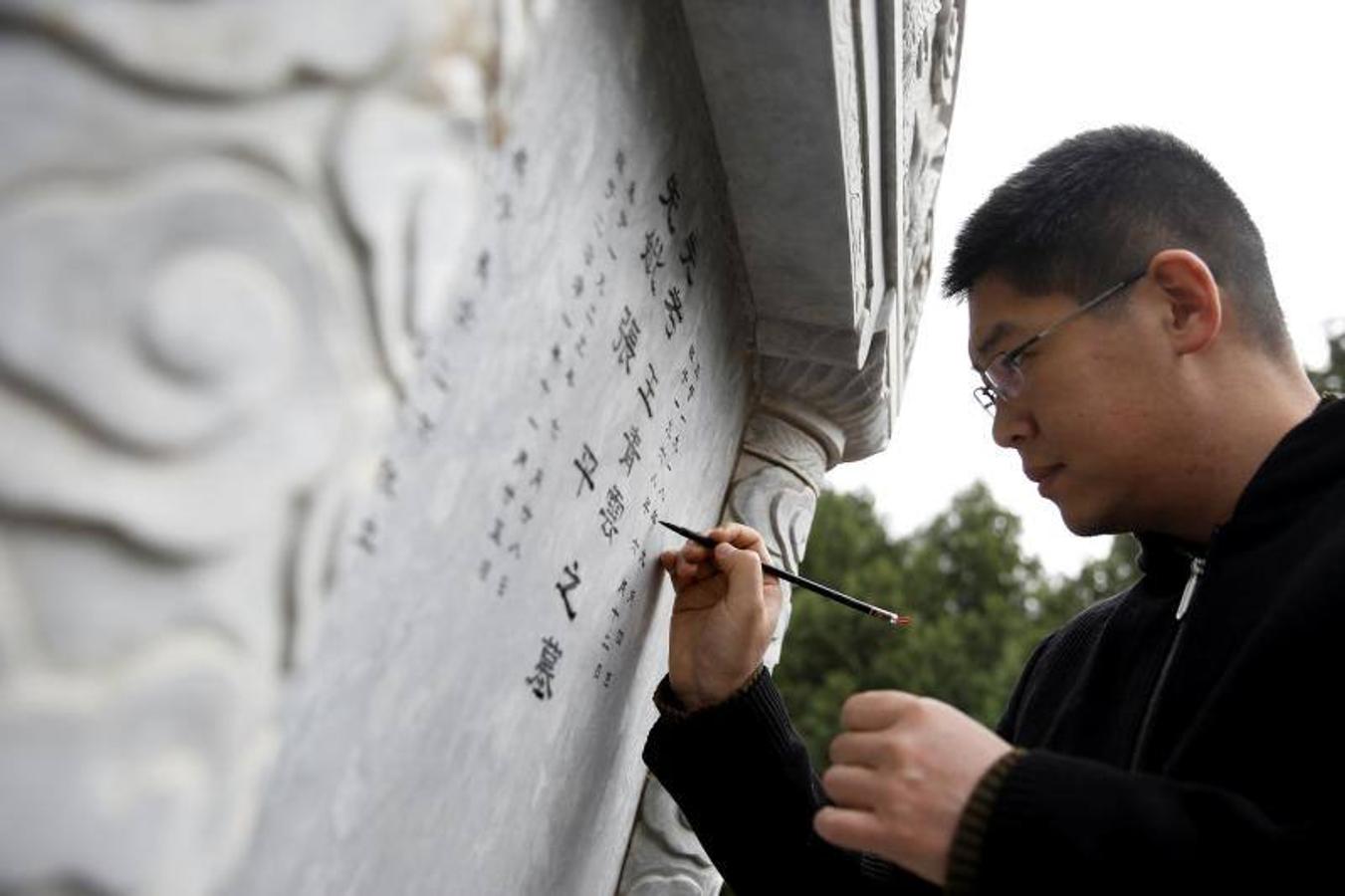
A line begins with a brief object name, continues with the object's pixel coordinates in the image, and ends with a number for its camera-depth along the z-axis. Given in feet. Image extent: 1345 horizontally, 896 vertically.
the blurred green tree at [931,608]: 49.90
